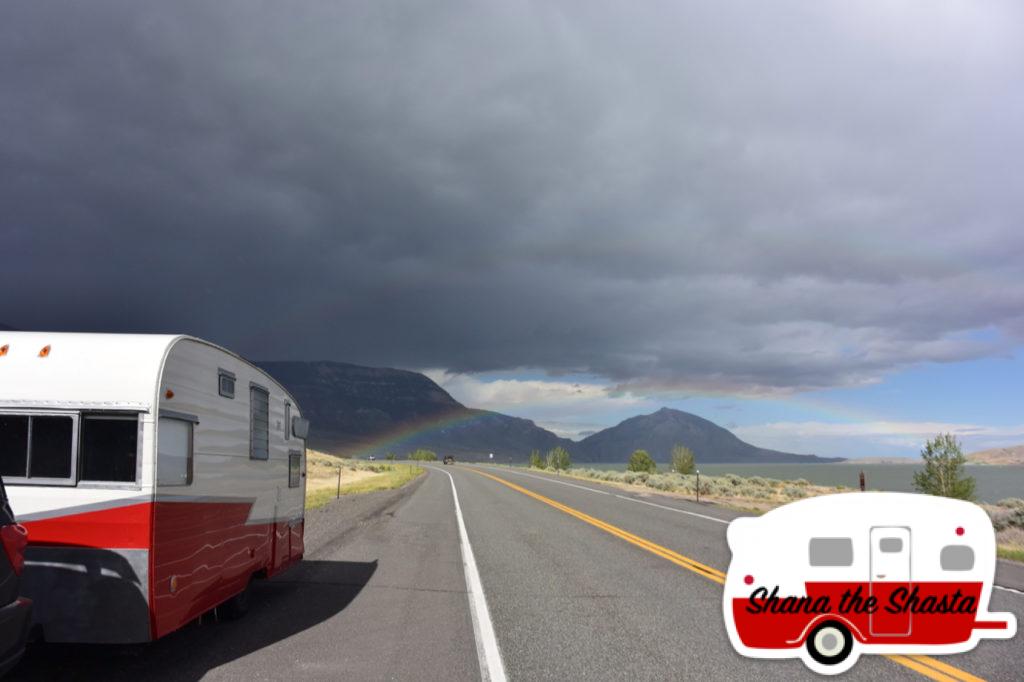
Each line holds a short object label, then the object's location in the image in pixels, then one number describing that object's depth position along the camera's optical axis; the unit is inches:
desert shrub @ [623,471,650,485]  1818.4
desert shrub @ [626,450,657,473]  2596.0
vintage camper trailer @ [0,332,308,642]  208.7
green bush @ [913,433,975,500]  1307.8
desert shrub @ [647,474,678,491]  1560.2
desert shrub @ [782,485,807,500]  1527.1
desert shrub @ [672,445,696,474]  2313.0
